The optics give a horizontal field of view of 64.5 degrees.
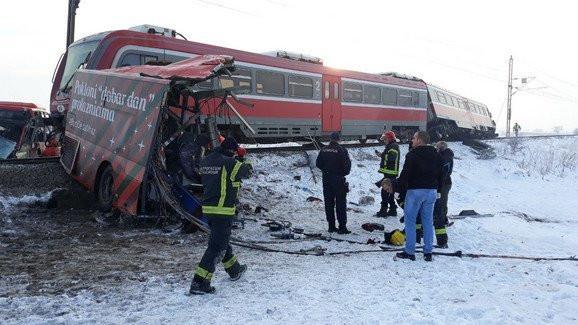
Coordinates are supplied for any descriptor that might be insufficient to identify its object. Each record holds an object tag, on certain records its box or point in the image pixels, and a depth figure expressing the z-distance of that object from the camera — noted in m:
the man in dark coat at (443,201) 6.94
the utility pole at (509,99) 37.23
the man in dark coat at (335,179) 7.67
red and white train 10.78
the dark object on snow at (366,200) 11.23
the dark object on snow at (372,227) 8.16
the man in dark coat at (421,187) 6.01
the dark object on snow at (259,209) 9.01
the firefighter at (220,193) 4.57
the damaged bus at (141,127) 6.60
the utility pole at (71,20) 14.92
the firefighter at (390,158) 9.01
